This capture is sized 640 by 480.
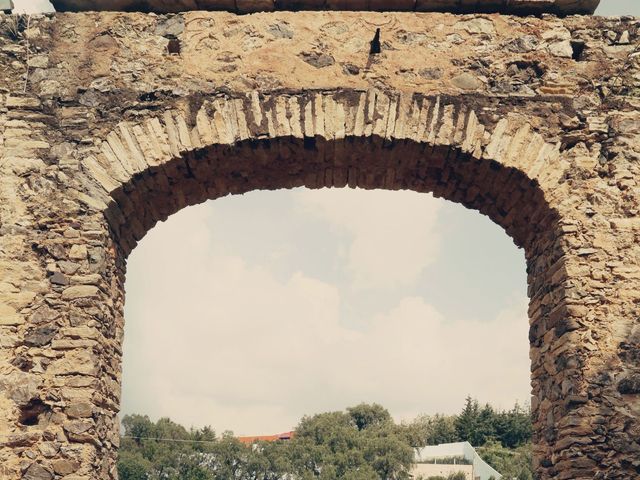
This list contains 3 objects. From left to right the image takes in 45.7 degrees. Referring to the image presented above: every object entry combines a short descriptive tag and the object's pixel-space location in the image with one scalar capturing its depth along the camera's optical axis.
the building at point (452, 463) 33.69
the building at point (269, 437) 48.91
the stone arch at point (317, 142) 4.83
